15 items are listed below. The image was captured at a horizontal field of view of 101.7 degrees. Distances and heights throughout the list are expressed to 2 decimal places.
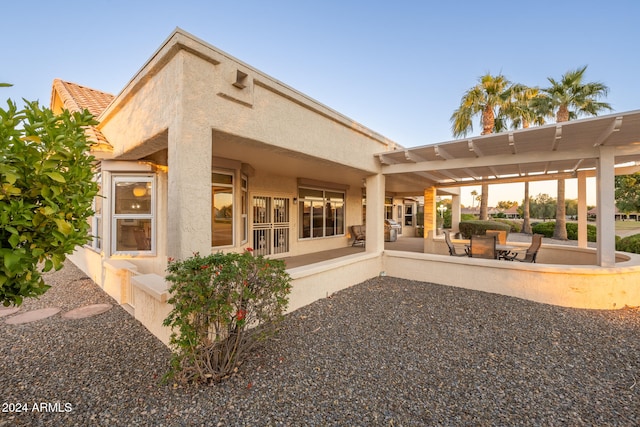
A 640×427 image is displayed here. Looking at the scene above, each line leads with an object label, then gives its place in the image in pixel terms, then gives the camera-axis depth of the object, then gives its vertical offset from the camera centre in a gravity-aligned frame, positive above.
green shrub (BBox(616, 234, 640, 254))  10.09 -1.23
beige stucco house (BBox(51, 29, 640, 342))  3.90 +0.98
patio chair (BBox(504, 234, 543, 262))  8.06 -1.10
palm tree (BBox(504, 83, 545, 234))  16.25 +6.96
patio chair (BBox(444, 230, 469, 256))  9.50 -1.11
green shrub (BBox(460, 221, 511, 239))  16.47 -0.79
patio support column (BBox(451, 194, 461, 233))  16.85 +0.37
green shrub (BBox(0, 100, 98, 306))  1.87 +0.16
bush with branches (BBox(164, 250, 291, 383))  3.08 -1.17
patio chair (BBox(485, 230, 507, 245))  10.58 -0.90
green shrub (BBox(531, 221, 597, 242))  19.05 -1.33
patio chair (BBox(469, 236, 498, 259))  8.12 -1.03
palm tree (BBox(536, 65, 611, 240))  16.83 +7.68
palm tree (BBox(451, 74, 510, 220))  16.08 +6.96
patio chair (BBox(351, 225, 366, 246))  13.36 -1.00
